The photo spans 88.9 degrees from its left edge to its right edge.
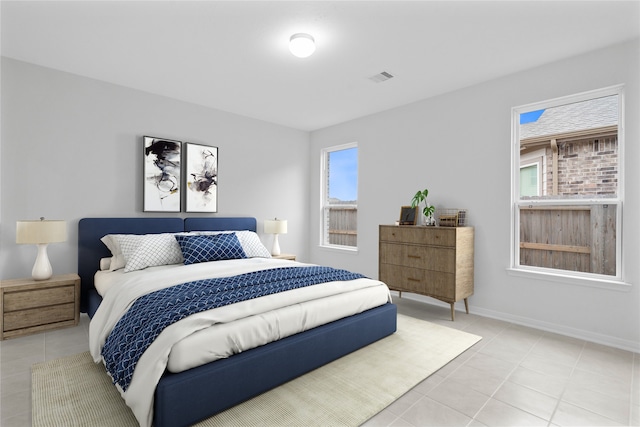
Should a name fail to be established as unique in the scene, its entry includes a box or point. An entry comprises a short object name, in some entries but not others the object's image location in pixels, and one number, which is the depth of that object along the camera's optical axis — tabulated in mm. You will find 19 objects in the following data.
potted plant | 3944
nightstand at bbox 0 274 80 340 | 2857
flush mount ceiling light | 2670
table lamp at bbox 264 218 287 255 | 4852
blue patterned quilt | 1810
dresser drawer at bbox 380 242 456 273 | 3447
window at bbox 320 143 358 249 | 5305
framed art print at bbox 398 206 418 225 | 4113
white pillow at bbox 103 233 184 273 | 3221
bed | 1665
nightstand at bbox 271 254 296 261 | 4792
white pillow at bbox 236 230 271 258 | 3986
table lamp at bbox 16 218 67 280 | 2900
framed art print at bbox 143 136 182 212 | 3939
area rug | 1795
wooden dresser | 3430
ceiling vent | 3465
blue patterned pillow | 3408
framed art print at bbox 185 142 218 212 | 4266
